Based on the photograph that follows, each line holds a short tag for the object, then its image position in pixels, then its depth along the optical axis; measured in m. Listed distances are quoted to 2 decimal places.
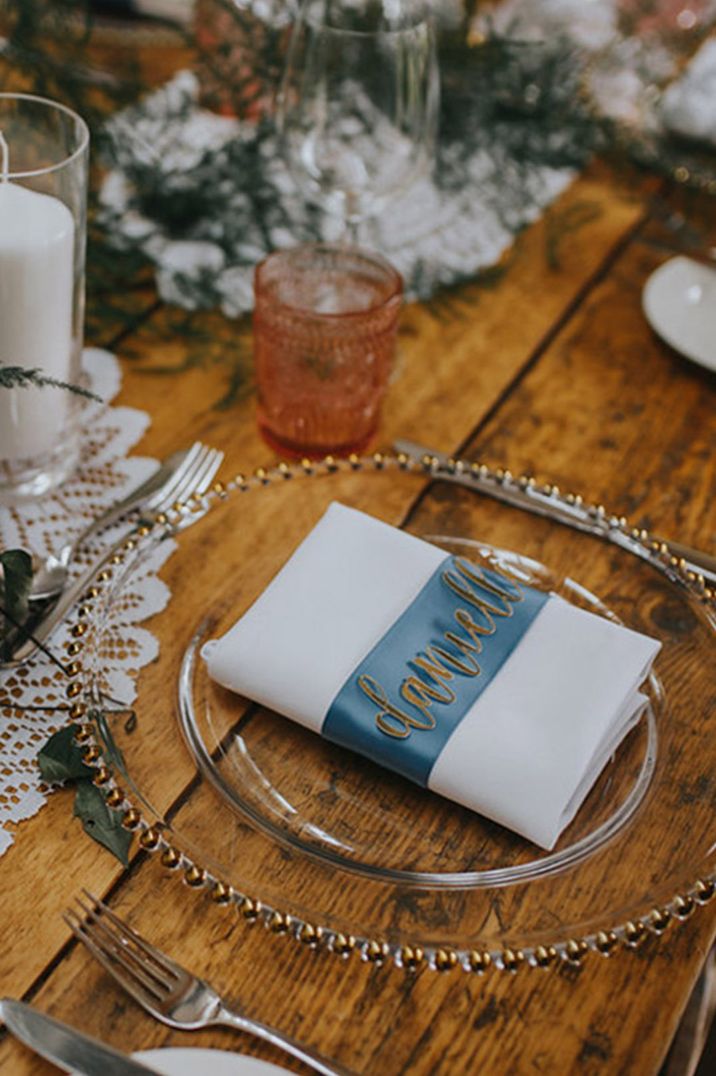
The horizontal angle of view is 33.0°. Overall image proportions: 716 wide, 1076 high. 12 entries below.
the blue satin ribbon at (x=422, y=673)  0.60
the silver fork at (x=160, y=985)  0.52
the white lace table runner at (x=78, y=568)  0.64
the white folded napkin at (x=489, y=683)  0.59
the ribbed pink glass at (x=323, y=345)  0.83
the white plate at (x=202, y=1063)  0.49
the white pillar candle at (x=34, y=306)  0.72
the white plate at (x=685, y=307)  1.02
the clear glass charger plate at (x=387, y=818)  0.55
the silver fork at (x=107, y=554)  0.70
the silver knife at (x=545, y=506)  0.77
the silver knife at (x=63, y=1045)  0.49
